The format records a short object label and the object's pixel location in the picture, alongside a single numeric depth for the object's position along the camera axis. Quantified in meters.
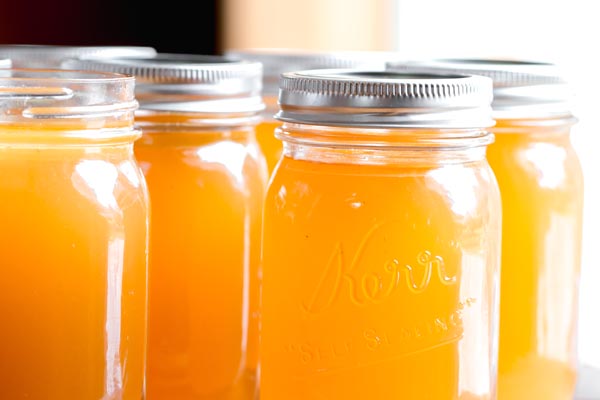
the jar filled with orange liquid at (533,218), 0.70
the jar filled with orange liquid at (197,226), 0.66
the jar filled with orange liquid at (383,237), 0.61
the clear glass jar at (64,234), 0.59
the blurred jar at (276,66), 0.78
